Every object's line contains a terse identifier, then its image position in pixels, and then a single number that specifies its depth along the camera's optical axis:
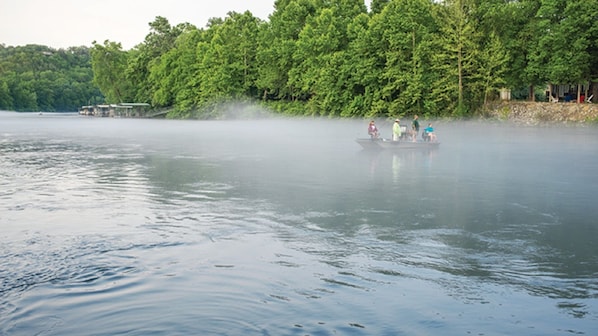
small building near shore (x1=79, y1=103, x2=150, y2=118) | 135.50
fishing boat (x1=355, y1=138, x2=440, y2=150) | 36.44
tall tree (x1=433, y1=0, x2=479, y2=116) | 67.75
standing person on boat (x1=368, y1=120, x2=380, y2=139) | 36.81
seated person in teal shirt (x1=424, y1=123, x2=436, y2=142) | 38.03
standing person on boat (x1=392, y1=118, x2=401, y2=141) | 36.56
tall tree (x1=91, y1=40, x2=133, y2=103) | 143.88
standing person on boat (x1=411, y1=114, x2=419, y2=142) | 38.25
